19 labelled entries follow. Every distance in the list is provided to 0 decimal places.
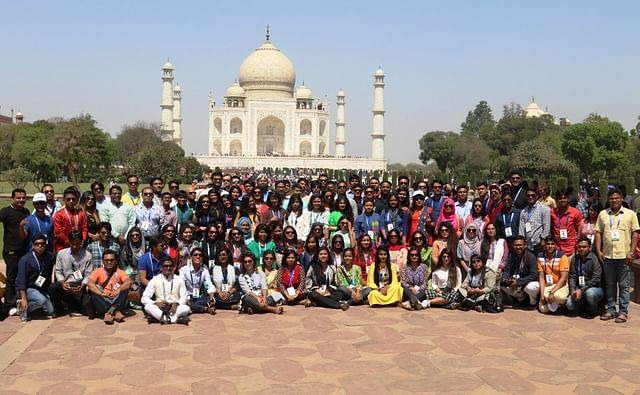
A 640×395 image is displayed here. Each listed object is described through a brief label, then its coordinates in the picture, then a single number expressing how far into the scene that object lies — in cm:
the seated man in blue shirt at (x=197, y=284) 607
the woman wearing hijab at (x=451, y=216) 695
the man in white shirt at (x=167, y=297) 570
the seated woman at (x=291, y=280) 634
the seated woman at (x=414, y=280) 634
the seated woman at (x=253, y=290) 605
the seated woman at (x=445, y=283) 635
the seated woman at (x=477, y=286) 623
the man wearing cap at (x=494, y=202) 698
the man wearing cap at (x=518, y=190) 680
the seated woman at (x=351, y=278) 639
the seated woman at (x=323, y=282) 632
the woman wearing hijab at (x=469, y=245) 654
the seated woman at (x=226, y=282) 616
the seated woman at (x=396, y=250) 663
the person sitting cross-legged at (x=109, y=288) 576
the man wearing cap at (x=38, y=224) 589
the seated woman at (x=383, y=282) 634
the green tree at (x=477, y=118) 7012
